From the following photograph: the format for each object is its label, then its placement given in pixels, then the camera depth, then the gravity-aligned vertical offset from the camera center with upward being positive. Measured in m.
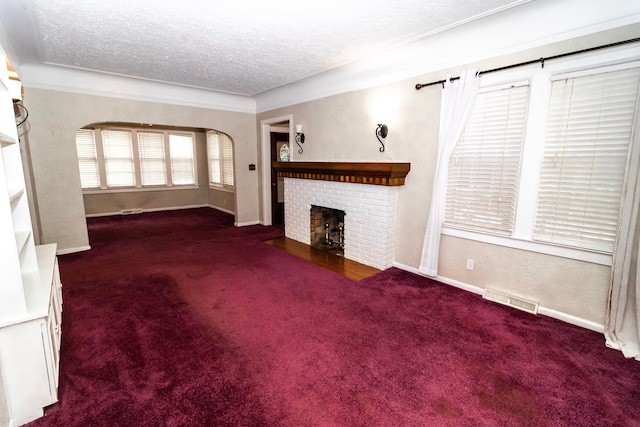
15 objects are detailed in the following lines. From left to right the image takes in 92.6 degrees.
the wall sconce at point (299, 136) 5.29 +0.46
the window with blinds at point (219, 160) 8.03 +0.06
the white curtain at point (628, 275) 2.19 -0.82
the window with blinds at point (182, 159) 8.39 +0.08
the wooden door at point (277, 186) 6.50 -0.50
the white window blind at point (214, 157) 8.41 +0.14
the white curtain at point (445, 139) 3.06 +0.25
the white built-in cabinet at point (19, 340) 1.58 -0.97
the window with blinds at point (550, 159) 2.34 +0.05
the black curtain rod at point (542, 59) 2.22 +0.87
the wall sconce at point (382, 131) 3.83 +0.40
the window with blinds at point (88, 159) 7.17 +0.06
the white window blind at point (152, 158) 7.95 +0.10
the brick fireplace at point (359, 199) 3.79 -0.50
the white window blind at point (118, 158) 7.49 +0.09
